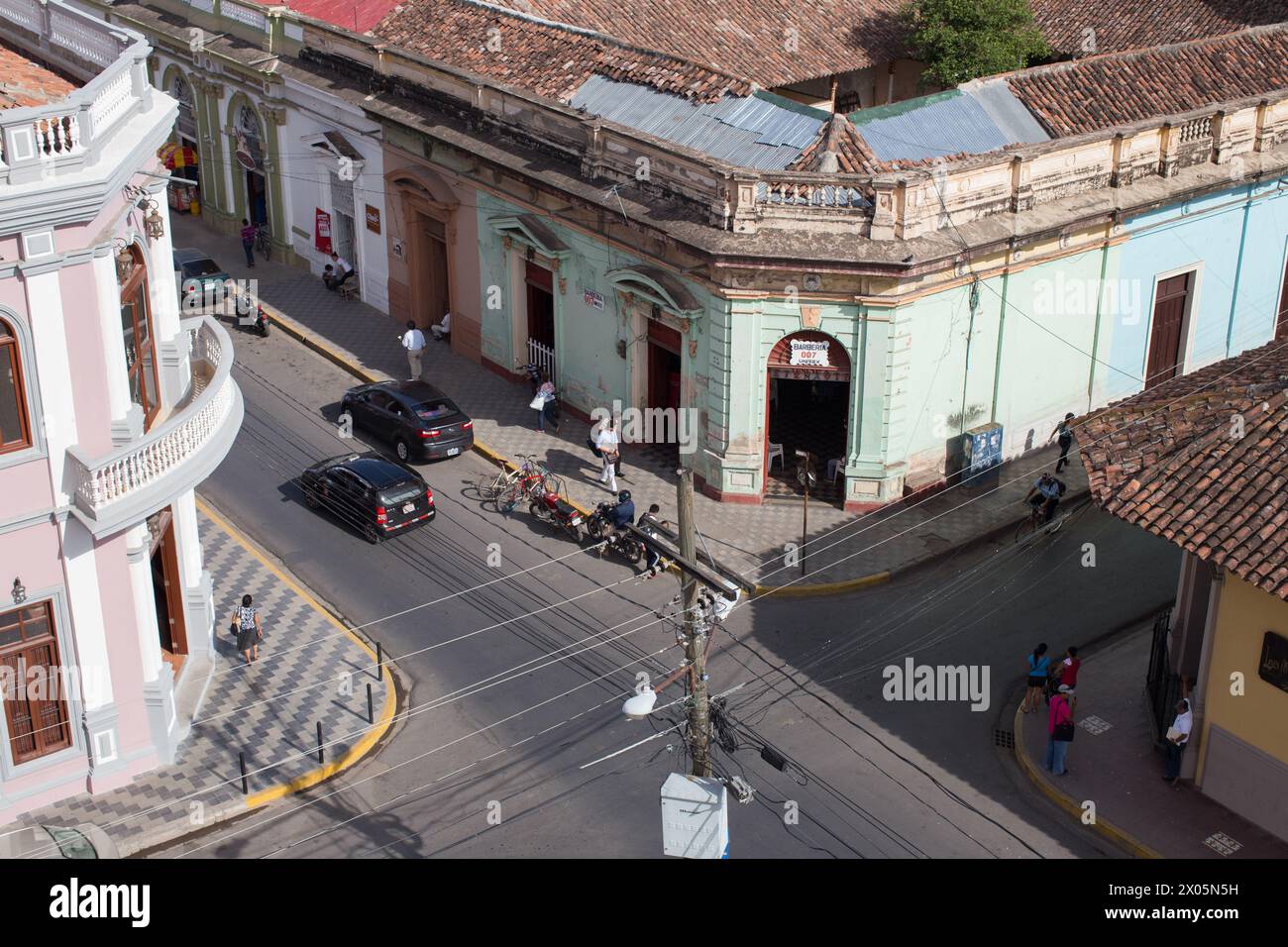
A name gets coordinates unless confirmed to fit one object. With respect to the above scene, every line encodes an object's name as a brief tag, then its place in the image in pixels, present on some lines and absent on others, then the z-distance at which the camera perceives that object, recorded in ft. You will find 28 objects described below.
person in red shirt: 87.30
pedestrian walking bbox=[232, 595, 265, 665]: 93.97
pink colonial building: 72.64
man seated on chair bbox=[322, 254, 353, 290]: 150.61
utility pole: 62.95
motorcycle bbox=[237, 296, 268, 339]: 142.20
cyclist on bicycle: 108.88
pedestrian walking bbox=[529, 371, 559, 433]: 122.62
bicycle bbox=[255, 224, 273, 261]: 160.97
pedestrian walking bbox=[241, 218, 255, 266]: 156.87
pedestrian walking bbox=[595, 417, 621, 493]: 114.62
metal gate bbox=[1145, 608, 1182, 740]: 85.20
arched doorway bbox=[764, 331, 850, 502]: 108.37
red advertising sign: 152.97
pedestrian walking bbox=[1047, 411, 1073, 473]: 115.65
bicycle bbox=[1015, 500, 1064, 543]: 109.67
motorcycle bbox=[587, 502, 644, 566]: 106.42
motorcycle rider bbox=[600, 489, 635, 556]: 106.32
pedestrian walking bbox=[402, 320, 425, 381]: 130.00
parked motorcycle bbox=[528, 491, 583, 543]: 109.19
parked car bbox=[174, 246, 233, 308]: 144.25
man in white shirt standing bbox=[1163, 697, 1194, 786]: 81.20
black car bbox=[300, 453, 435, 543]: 107.86
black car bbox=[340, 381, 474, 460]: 118.42
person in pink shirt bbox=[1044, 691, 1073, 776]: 83.15
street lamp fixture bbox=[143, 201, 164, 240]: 83.71
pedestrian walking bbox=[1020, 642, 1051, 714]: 89.45
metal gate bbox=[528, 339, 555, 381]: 129.29
